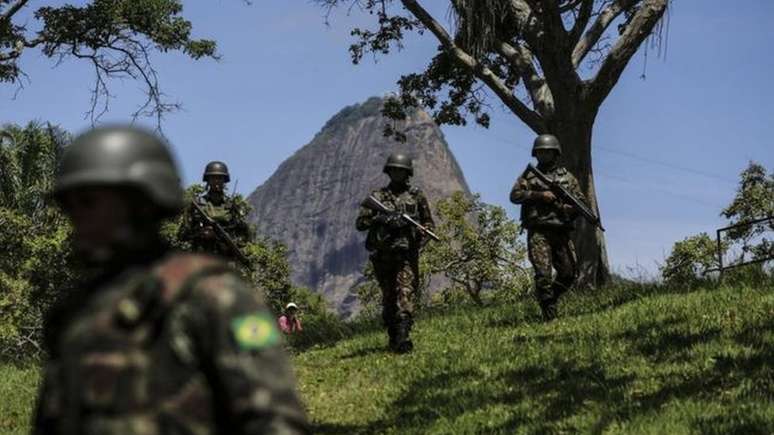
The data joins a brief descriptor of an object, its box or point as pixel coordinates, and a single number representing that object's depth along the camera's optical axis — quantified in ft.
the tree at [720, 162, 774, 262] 180.65
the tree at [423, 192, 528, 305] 183.42
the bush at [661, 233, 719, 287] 192.44
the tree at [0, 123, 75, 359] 122.21
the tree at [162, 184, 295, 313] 193.77
